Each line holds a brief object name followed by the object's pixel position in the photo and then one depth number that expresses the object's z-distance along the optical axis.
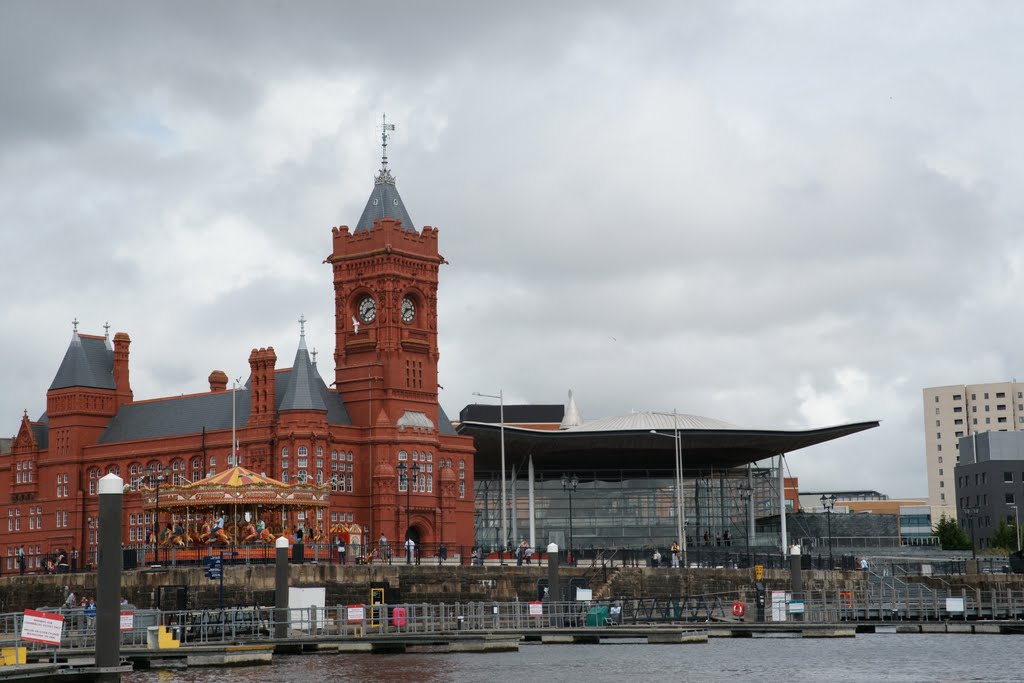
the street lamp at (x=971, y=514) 192.45
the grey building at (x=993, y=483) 191.50
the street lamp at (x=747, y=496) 133.00
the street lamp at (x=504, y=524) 127.25
